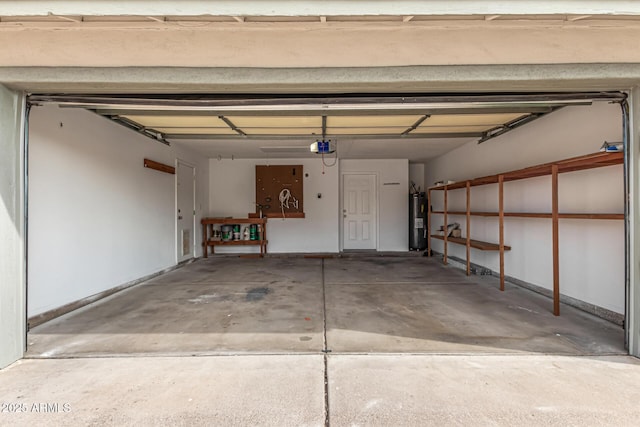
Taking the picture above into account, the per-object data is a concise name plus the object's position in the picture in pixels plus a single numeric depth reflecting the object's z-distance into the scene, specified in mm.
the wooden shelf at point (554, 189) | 2719
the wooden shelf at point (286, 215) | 7379
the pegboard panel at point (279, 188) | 7484
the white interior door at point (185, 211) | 6070
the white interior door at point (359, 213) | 7965
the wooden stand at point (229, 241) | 7125
